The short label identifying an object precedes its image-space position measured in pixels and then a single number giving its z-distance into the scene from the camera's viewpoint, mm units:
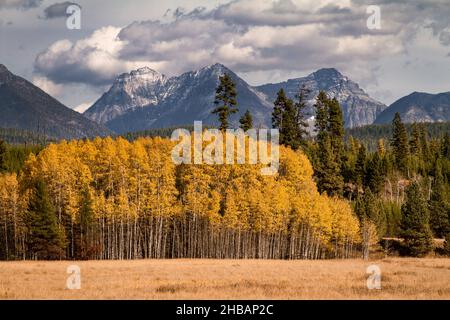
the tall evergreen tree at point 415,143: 153038
